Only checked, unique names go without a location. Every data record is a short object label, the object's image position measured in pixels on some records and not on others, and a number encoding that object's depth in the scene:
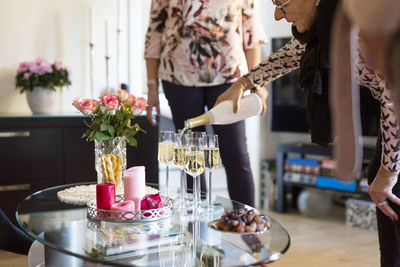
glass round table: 1.11
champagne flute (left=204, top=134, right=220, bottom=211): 1.48
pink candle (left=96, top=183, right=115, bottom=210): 1.43
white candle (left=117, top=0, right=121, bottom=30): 3.23
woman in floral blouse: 2.19
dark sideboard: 2.64
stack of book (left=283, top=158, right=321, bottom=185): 3.34
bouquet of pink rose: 1.71
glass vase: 1.72
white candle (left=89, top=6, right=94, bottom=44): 3.10
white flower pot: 2.84
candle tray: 1.39
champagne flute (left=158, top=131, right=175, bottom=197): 1.60
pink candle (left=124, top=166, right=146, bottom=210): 1.51
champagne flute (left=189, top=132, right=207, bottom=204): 1.48
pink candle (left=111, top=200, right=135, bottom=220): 1.39
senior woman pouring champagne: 1.19
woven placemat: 1.68
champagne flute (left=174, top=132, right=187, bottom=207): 1.51
